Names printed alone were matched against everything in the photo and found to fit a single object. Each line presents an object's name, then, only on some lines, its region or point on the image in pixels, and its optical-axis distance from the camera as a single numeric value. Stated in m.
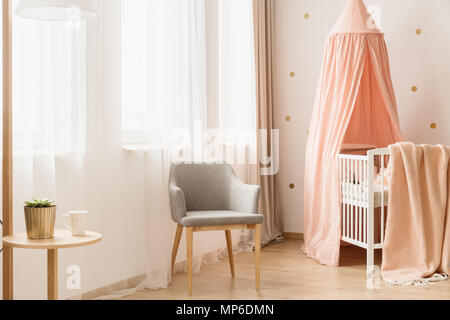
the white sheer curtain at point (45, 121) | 2.46
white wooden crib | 3.52
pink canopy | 3.91
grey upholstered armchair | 3.09
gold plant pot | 2.07
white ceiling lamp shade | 2.11
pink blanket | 3.42
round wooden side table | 1.98
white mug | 2.17
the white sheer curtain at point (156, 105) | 3.19
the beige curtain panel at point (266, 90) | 4.45
